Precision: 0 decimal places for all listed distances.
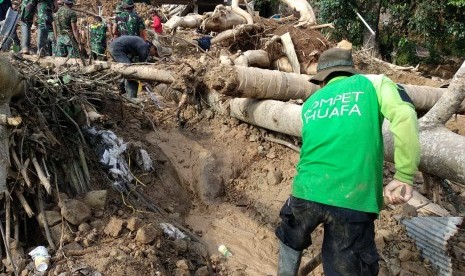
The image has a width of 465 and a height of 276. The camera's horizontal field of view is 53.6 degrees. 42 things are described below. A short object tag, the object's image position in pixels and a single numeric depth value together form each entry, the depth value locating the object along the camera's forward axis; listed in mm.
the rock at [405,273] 3736
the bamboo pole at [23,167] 3123
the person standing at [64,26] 7547
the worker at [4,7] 8852
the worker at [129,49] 6836
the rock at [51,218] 3205
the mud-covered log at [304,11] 9589
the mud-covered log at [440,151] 2988
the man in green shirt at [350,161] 2443
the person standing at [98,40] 7930
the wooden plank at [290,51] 7564
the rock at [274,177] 4743
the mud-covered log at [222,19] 9242
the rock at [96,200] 3504
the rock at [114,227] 3277
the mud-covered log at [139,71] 5875
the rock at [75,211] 3227
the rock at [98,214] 3431
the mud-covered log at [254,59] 6348
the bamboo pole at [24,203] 3092
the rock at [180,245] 3510
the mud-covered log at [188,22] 10305
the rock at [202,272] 3385
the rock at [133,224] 3322
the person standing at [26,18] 7965
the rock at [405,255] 3893
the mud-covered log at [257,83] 4727
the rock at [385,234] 4066
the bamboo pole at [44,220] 3096
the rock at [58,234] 3131
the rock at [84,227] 3227
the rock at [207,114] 5516
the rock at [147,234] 3253
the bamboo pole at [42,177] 3125
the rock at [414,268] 3807
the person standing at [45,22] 7941
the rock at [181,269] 3258
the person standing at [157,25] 10484
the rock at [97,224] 3319
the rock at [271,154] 5004
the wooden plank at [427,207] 4293
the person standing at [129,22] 7602
